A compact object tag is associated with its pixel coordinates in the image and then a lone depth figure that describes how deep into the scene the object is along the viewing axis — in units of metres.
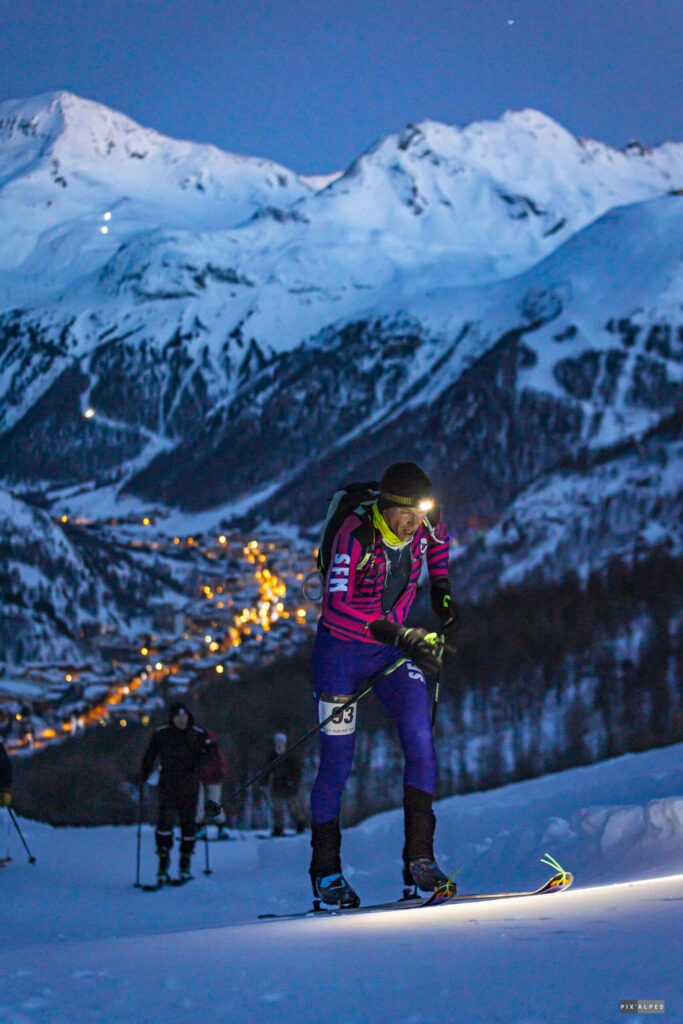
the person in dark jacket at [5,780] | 12.80
